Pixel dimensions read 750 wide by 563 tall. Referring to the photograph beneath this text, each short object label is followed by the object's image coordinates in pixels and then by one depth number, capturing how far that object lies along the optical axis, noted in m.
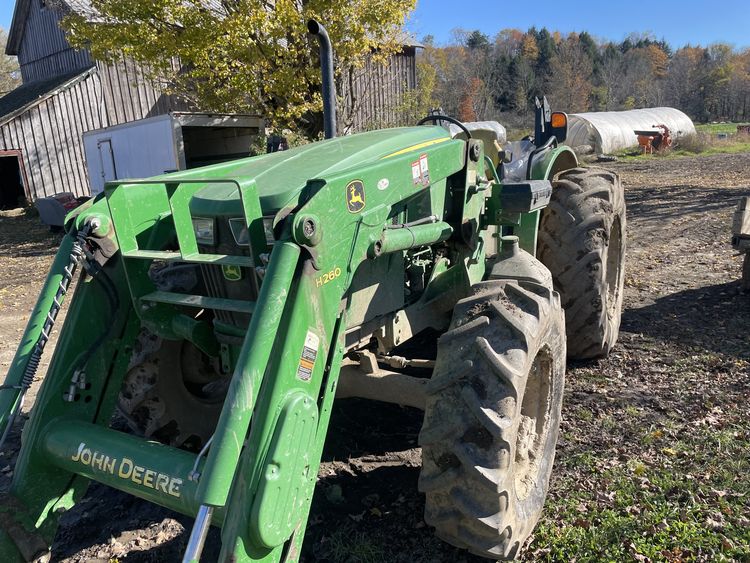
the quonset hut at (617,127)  29.50
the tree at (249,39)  12.95
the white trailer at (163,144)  14.19
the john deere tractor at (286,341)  2.25
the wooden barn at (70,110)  20.59
